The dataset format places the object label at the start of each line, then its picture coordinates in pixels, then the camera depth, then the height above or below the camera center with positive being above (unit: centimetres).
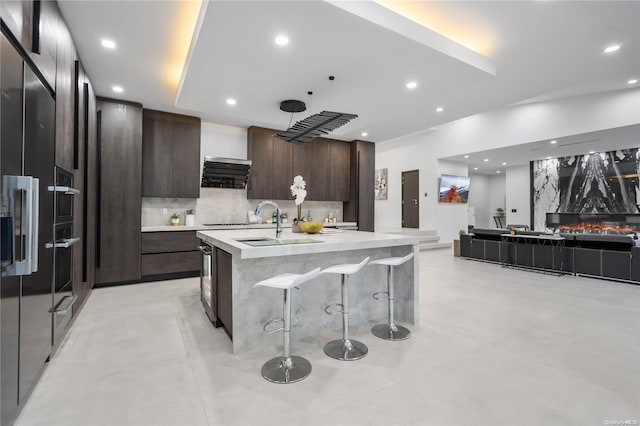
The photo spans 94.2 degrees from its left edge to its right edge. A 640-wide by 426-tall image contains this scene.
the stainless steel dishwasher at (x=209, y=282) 304 -75
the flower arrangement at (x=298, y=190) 338 +29
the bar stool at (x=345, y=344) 243 -112
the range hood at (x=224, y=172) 545 +81
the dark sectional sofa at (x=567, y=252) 502 -73
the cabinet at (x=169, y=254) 488 -68
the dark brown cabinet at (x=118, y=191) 461 +38
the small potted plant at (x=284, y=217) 629 -5
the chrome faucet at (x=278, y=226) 310 -12
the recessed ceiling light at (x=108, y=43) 320 +188
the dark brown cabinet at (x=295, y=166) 604 +106
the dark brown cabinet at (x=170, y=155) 513 +106
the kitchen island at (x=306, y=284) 249 -67
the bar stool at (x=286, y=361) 209 -110
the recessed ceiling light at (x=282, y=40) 284 +170
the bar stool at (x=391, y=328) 279 -112
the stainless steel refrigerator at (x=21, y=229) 149 -8
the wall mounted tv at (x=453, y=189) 961 +87
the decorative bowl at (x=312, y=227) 342 -14
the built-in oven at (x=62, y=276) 233 -56
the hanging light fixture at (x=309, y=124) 339 +111
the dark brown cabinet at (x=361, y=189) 705 +63
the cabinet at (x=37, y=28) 161 +117
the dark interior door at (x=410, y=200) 1041 +53
